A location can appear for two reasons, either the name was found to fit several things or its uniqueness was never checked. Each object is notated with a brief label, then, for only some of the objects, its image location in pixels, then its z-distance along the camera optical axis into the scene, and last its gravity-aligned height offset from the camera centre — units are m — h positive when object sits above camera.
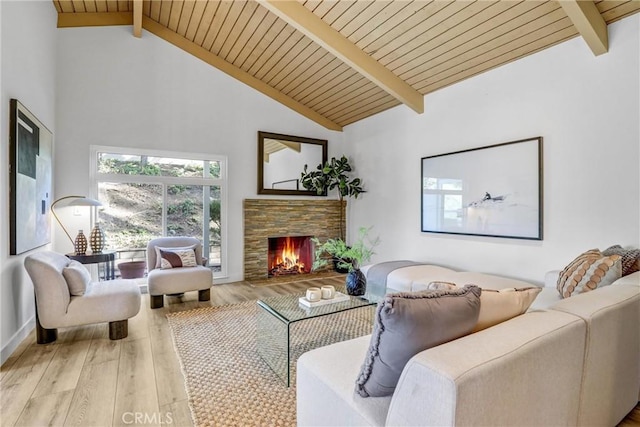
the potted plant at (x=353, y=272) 3.12 -0.60
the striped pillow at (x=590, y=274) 2.33 -0.46
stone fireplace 5.47 -0.22
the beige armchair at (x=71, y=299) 2.71 -0.79
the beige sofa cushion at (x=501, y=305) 1.37 -0.41
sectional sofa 1.02 -0.63
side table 3.71 -0.56
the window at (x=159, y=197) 4.59 +0.20
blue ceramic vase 3.12 -0.71
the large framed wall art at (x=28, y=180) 2.68 +0.28
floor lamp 3.83 +0.08
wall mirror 5.59 +0.93
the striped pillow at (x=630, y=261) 2.46 -0.37
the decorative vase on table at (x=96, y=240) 3.95 -0.37
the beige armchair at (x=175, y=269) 3.80 -0.73
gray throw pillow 1.14 -0.43
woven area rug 1.93 -1.19
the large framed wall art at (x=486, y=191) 3.54 +0.25
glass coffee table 2.40 -1.08
